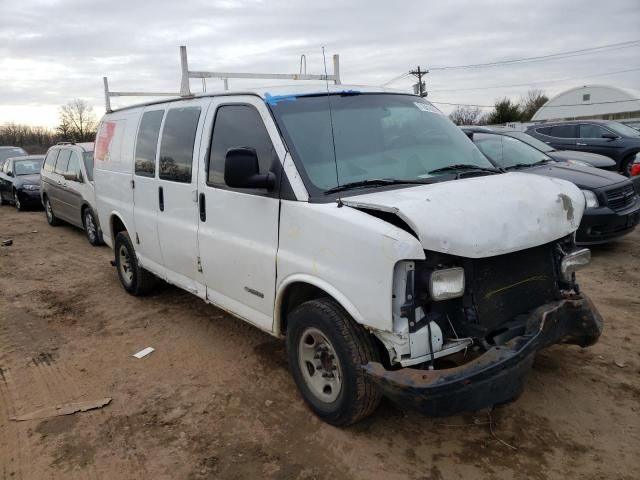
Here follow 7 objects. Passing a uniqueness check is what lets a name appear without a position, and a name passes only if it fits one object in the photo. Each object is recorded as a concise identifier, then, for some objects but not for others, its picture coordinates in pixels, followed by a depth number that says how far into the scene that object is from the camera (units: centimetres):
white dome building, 4209
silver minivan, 957
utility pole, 4794
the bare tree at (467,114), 6119
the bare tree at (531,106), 5350
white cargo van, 271
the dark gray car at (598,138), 1362
